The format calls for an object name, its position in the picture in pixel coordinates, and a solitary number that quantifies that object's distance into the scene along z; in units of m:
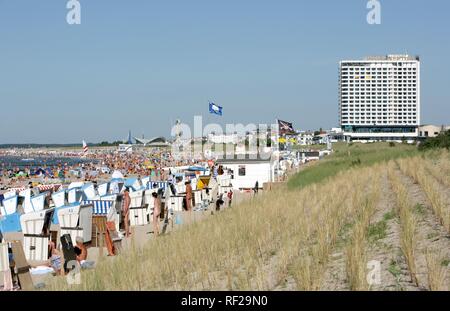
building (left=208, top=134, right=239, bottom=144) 76.62
